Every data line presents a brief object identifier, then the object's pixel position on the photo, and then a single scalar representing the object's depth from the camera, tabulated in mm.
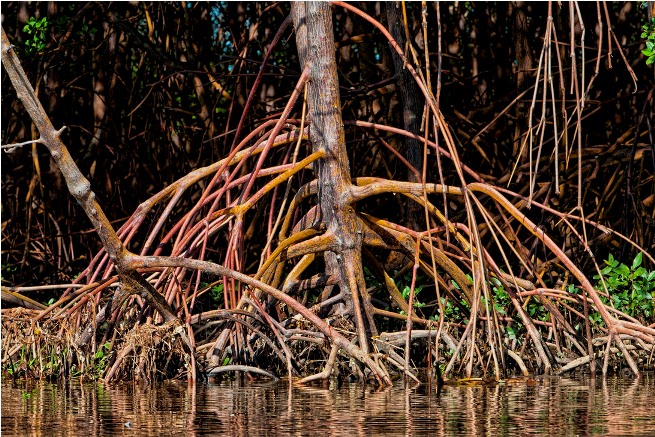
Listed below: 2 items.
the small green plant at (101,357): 11320
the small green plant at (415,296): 12367
